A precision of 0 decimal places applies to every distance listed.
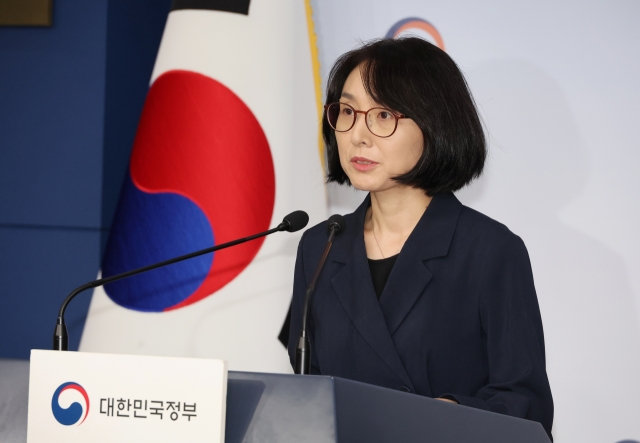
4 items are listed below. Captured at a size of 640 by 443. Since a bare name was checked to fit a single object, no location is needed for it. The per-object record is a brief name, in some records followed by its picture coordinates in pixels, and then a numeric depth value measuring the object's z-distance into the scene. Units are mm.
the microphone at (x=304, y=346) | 3870
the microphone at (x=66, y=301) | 3960
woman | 4088
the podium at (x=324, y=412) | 3632
